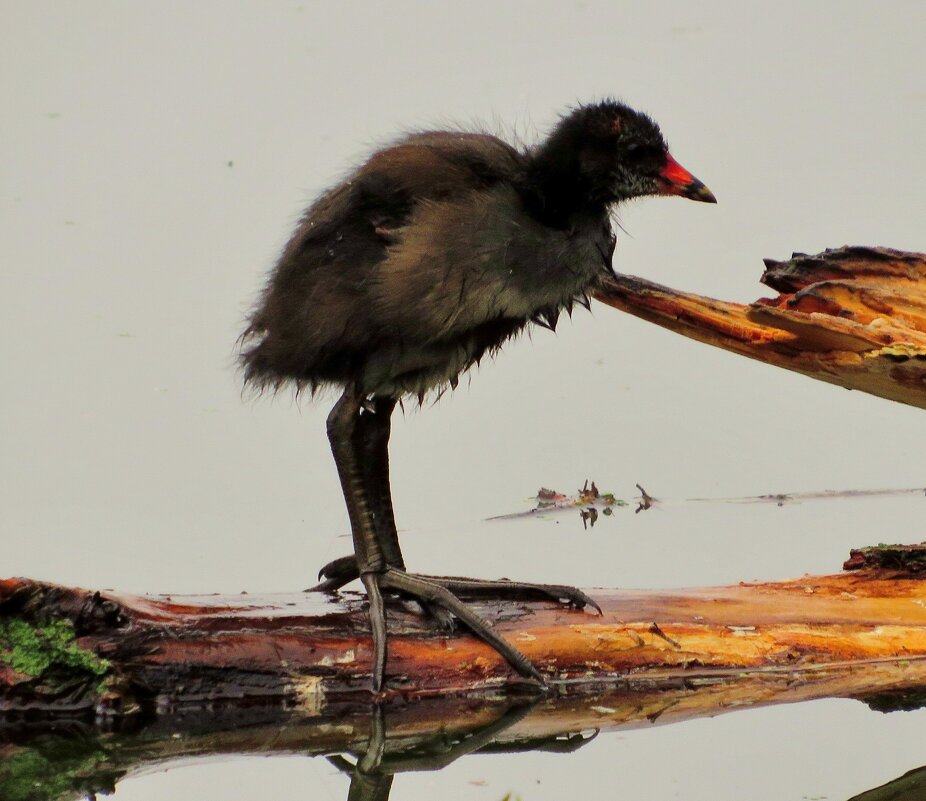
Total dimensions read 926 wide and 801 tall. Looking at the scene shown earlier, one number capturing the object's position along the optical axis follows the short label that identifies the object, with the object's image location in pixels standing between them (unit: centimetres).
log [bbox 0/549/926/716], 828
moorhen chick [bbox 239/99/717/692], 846
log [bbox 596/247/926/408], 914
